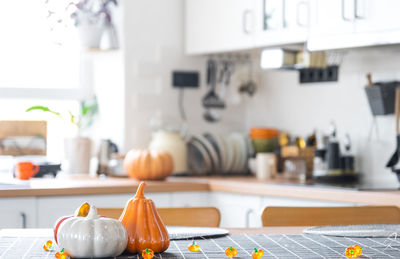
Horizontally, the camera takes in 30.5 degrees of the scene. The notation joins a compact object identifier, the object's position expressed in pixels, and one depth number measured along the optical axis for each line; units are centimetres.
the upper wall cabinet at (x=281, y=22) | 345
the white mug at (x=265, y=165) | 378
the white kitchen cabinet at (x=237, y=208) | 340
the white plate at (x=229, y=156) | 405
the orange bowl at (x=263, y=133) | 402
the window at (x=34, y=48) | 392
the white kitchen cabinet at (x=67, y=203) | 316
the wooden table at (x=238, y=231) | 191
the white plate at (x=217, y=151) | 401
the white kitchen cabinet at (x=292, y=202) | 310
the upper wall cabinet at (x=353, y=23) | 299
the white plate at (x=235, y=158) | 408
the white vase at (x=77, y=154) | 389
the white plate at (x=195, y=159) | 400
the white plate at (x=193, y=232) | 185
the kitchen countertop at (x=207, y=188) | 301
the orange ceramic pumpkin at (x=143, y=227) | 158
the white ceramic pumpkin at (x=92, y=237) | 146
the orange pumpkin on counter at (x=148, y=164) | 357
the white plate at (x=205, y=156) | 397
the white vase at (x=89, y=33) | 395
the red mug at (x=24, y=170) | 355
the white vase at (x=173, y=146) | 388
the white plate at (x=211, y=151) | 398
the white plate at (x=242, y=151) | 409
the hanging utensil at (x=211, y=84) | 424
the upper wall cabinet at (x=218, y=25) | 379
